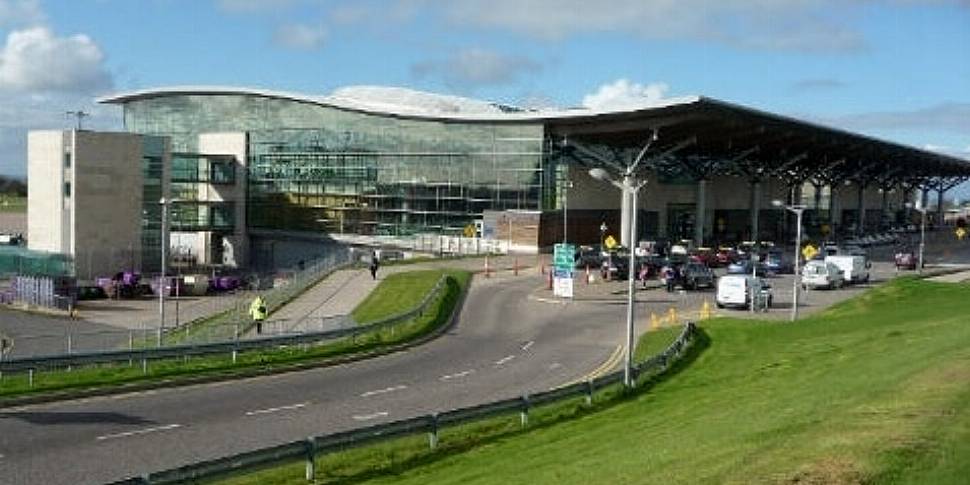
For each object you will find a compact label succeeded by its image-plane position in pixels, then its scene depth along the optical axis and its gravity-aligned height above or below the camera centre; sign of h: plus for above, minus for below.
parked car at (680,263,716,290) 61.12 -3.28
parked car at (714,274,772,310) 51.12 -3.37
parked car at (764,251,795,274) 74.88 -3.02
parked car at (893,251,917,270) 80.75 -2.81
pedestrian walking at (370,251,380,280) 60.62 -3.13
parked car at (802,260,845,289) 62.72 -3.10
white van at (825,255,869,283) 65.88 -2.69
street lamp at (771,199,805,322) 45.69 -1.22
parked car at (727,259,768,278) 69.00 -3.14
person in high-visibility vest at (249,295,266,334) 38.19 -3.64
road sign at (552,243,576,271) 50.47 -1.95
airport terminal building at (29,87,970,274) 86.81 +4.07
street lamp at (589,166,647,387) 27.08 -0.44
